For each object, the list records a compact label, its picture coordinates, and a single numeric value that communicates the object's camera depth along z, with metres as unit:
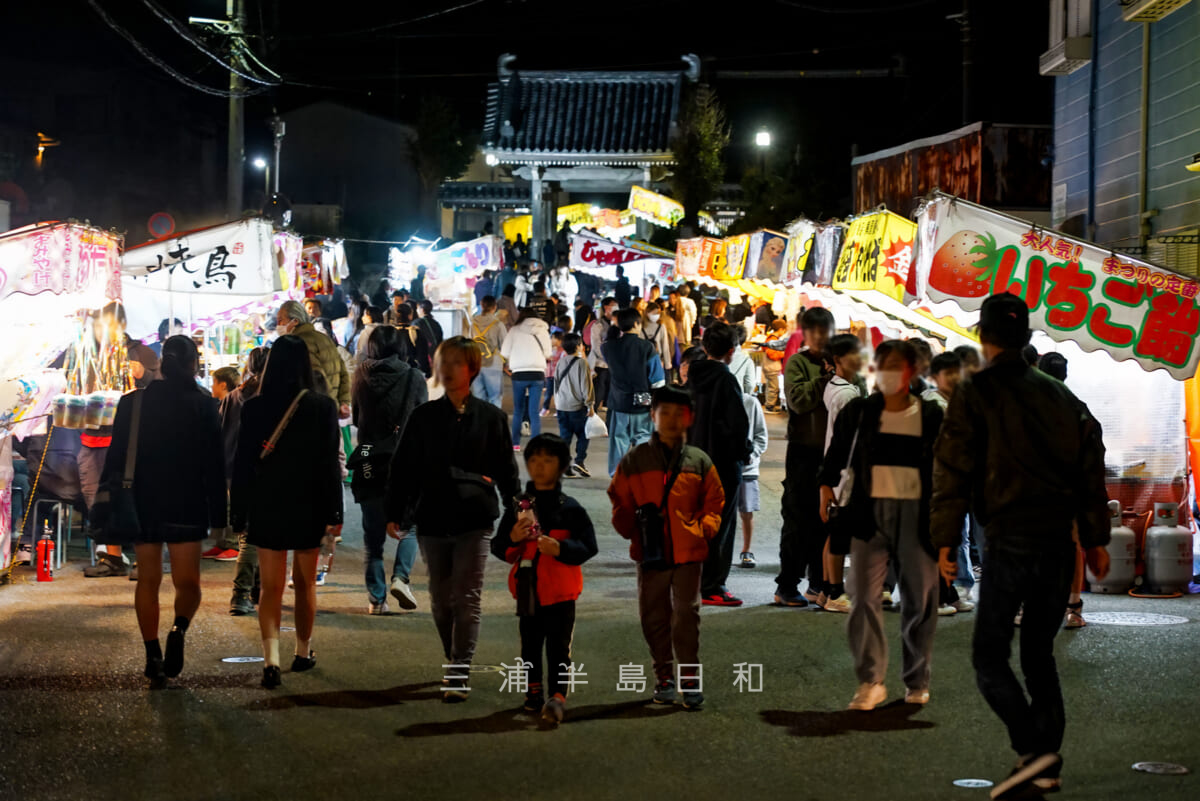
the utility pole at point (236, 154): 23.78
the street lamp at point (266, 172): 44.64
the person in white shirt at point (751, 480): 10.88
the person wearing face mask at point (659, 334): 20.08
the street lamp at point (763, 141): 39.00
